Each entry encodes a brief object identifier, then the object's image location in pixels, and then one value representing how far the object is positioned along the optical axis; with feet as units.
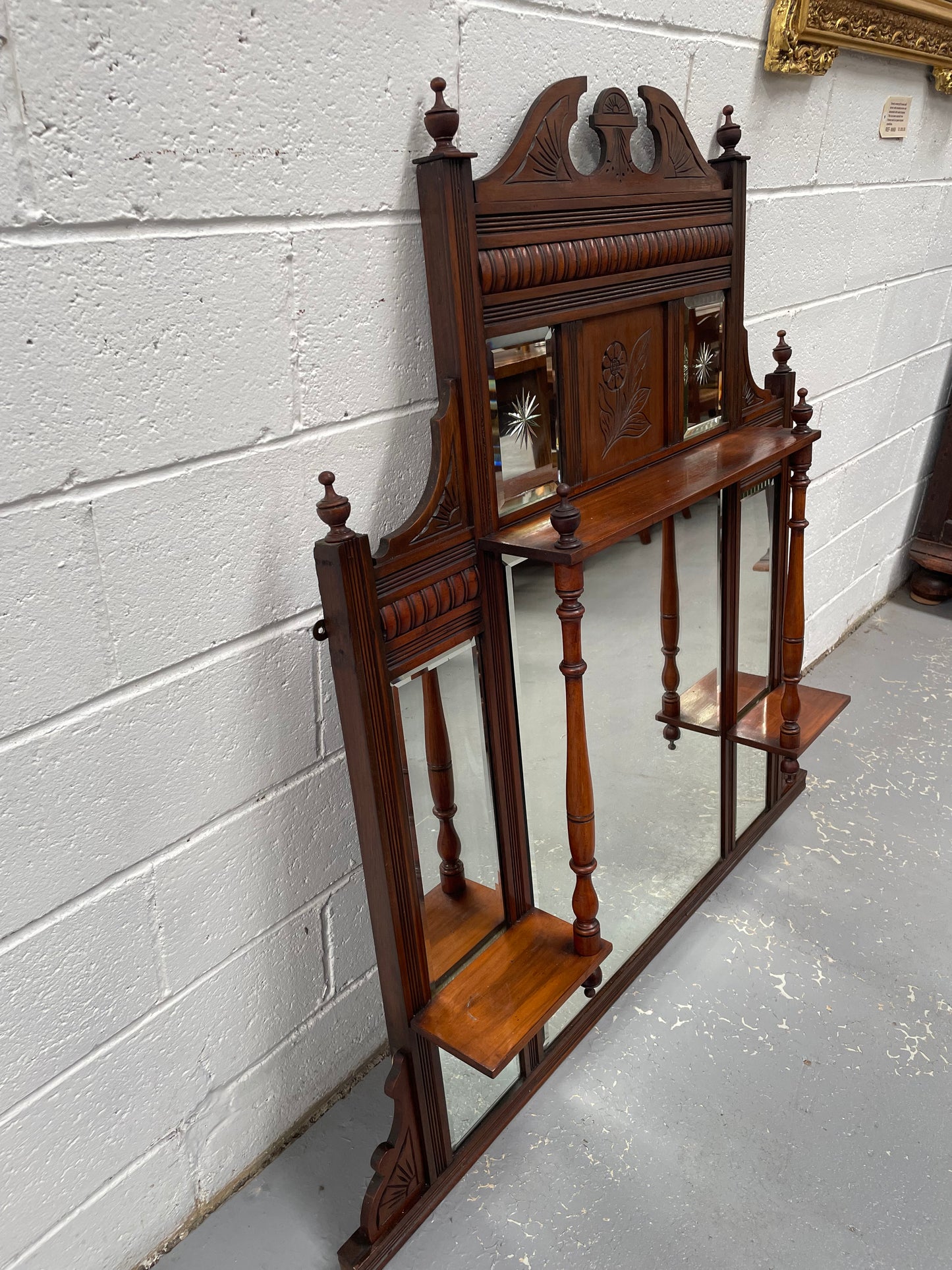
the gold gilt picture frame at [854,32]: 4.69
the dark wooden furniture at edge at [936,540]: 8.54
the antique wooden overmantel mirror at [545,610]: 3.13
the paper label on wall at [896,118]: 6.03
